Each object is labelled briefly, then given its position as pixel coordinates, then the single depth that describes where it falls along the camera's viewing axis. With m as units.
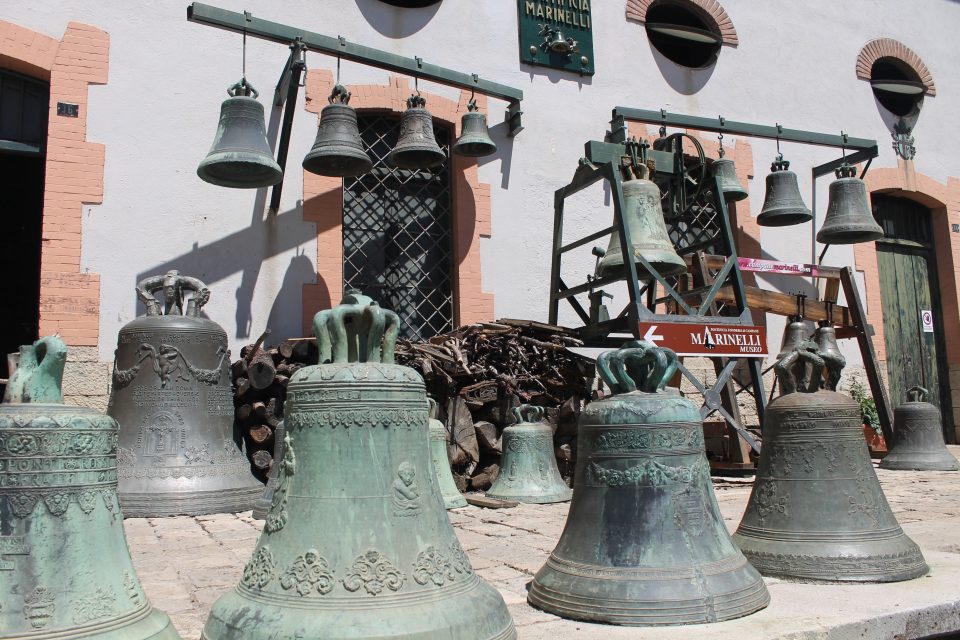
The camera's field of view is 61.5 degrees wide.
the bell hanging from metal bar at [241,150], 6.02
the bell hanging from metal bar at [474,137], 7.49
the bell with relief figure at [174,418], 5.22
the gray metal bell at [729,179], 8.51
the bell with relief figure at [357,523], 2.27
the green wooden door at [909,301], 10.66
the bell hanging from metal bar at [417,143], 7.05
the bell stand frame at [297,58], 6.54
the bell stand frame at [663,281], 6.64
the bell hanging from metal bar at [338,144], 6.61
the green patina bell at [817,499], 3.31
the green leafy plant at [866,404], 9.84
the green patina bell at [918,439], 7.95
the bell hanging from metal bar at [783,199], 8.84
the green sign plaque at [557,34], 8.88
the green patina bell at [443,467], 5.57
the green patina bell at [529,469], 5.89
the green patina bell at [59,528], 2.13
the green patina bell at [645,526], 2.76
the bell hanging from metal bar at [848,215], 8.97
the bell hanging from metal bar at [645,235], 6.85
